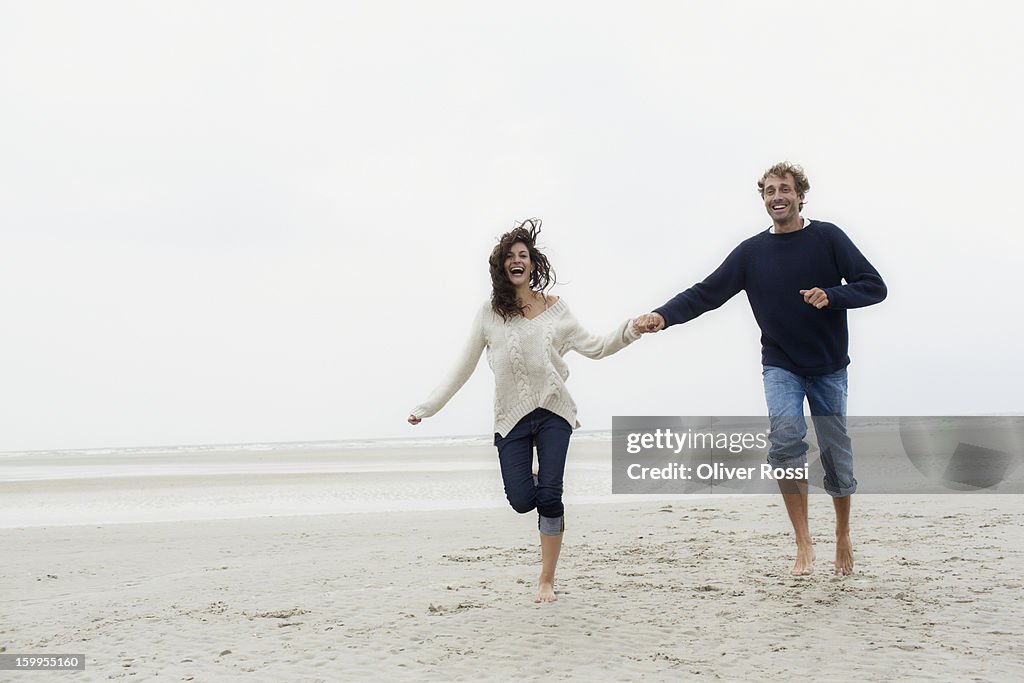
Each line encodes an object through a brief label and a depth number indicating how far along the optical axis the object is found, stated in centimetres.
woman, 478
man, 497
